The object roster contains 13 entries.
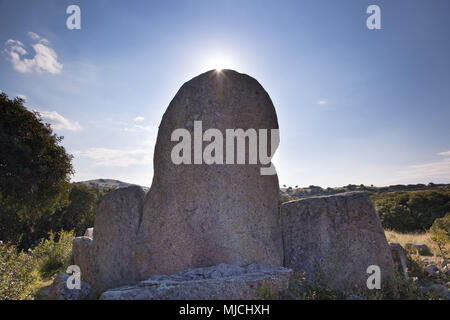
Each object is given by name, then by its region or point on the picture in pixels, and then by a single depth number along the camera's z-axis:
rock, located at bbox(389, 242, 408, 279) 5.66
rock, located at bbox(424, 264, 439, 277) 6.44
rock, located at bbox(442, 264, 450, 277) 6.47
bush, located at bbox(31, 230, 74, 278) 8.41
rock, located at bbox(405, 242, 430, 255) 9.79
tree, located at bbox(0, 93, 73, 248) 11.41
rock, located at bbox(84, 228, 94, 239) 8.37
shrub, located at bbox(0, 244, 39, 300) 4.77
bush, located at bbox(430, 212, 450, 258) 7.32
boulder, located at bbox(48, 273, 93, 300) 4.07
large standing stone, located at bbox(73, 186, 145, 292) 4.81
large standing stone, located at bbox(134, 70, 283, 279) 4.89
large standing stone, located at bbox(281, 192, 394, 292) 4.82
